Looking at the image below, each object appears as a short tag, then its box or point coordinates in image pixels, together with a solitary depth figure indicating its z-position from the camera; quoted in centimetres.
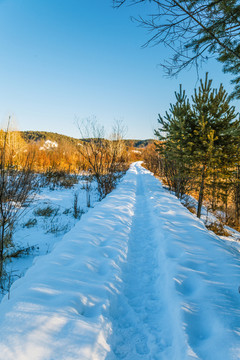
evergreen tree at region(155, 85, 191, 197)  667
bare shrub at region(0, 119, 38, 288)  210
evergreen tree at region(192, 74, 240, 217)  628
